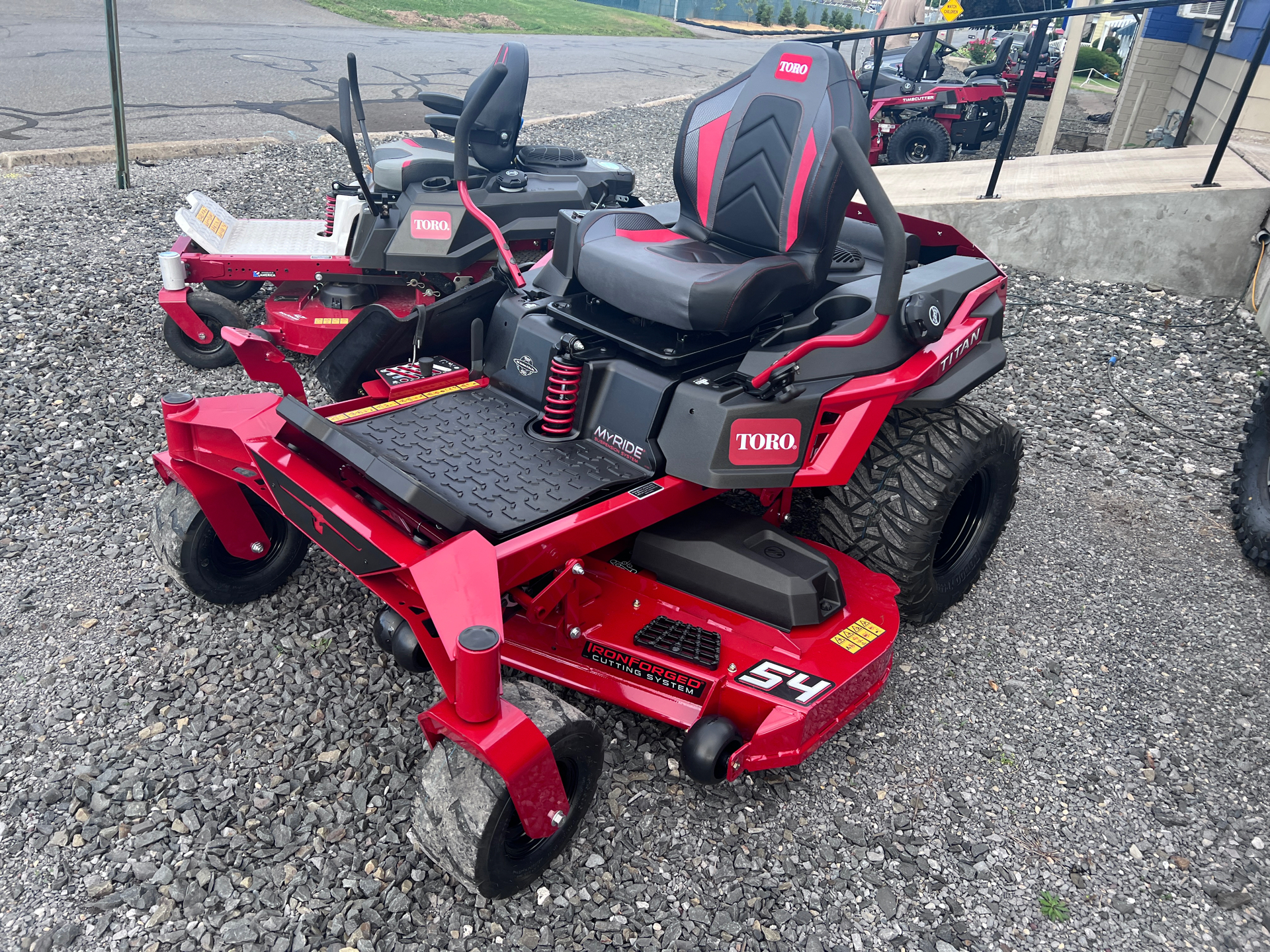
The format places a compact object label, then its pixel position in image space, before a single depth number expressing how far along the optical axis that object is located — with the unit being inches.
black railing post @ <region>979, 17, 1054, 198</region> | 219.5
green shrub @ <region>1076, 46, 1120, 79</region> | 811.4
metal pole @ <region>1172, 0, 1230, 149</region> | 231.9
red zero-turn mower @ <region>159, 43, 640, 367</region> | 175.6
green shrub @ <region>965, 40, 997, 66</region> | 804.0
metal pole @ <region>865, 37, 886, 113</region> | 281.7
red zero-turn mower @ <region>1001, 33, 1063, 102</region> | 548.1
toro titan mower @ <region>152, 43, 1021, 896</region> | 87.0
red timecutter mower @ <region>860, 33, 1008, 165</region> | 387.1
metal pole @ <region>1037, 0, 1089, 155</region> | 299.6
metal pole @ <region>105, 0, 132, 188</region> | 245.0
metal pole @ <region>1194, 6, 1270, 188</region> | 205.3
